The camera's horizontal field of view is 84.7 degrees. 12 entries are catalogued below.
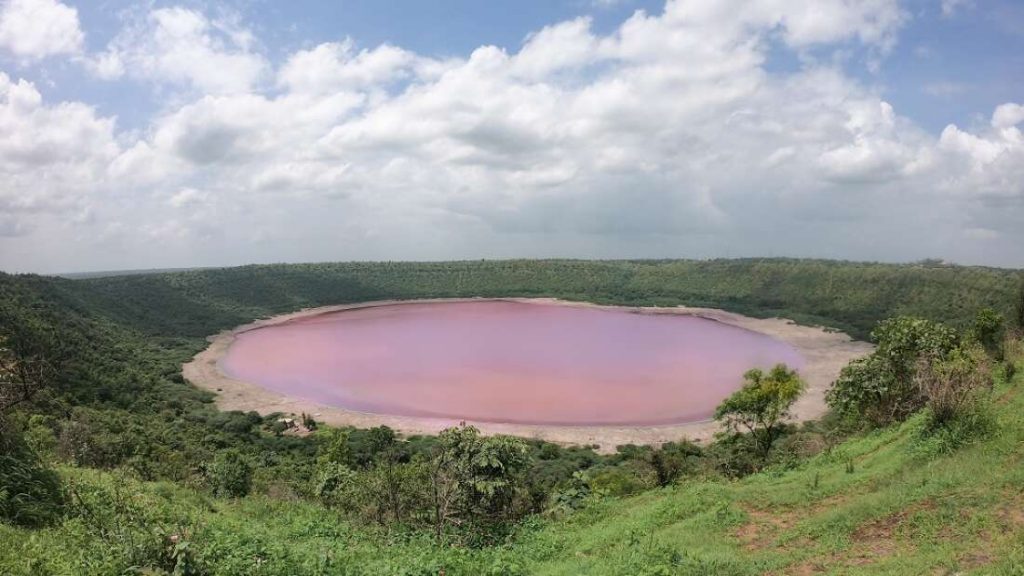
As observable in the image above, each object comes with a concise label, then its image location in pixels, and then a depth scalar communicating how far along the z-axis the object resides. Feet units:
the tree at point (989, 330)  61.26
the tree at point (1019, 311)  65.51
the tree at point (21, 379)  27.45
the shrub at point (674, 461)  61.11
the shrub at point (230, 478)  55.88
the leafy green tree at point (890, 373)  53.36
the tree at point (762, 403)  71.10
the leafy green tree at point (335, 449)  79.92
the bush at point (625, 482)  54.04
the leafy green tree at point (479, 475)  42.98
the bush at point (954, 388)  34.30
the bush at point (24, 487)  26.53
